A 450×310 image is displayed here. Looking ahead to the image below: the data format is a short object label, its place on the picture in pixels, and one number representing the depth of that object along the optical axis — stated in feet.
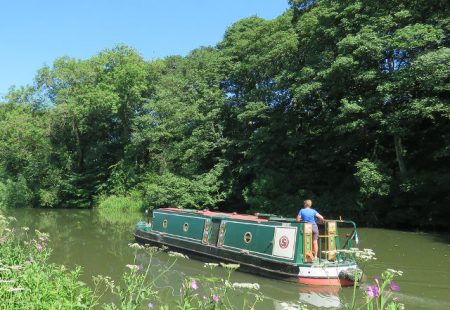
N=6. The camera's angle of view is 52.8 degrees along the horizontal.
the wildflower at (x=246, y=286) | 13.38
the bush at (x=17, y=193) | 127.03
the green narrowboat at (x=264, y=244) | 31.89
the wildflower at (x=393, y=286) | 10.17
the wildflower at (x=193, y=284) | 12.03
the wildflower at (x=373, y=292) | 10.08
